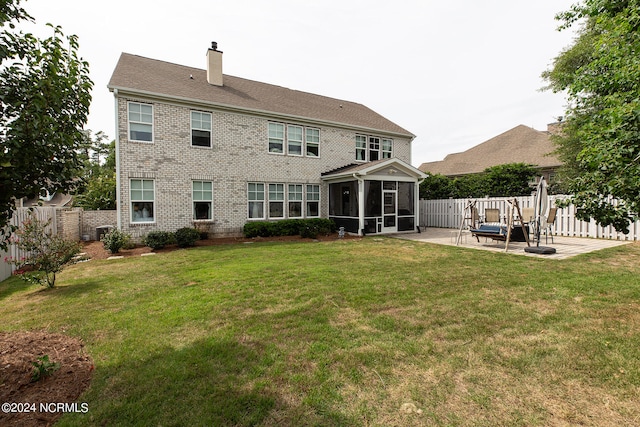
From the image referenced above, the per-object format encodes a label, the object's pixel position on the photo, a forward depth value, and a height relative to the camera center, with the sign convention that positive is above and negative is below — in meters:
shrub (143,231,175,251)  10.49 -1.18
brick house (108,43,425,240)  11.69 +2.45
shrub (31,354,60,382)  2.71 -1.59
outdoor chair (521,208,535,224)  10.98 -0.27
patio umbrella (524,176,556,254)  8.91 +0.17
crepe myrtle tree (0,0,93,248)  2.40 +0.88
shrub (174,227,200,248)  11.04 -1.12
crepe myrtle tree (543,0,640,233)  3.18 +0.95
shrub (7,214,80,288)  5.73 -0.85
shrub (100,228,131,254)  9.79 -1.14
